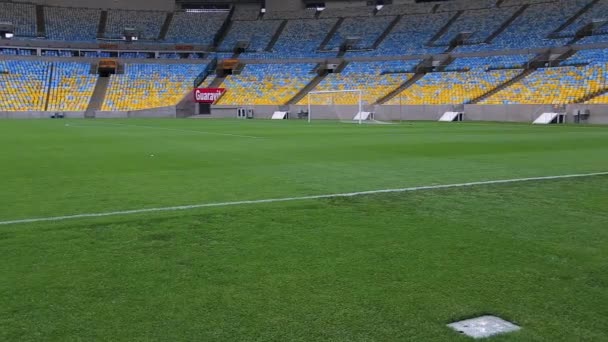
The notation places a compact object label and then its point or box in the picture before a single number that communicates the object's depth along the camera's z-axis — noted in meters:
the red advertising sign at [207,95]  58.78
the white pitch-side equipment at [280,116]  52.06
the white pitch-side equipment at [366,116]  45.23
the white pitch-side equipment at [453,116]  42.44
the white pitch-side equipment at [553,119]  36.25
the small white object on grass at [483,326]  3.18
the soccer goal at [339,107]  46.28
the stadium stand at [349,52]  46.31
